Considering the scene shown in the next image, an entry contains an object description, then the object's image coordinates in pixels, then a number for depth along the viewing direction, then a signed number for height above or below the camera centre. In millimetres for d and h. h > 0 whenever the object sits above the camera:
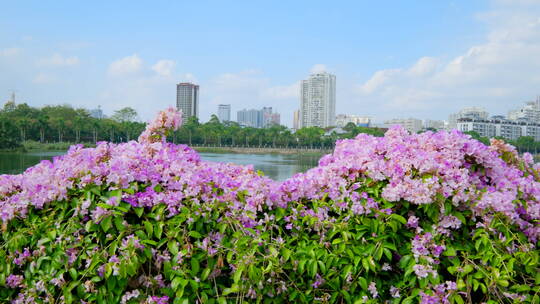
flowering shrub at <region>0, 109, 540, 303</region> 1556 -394
